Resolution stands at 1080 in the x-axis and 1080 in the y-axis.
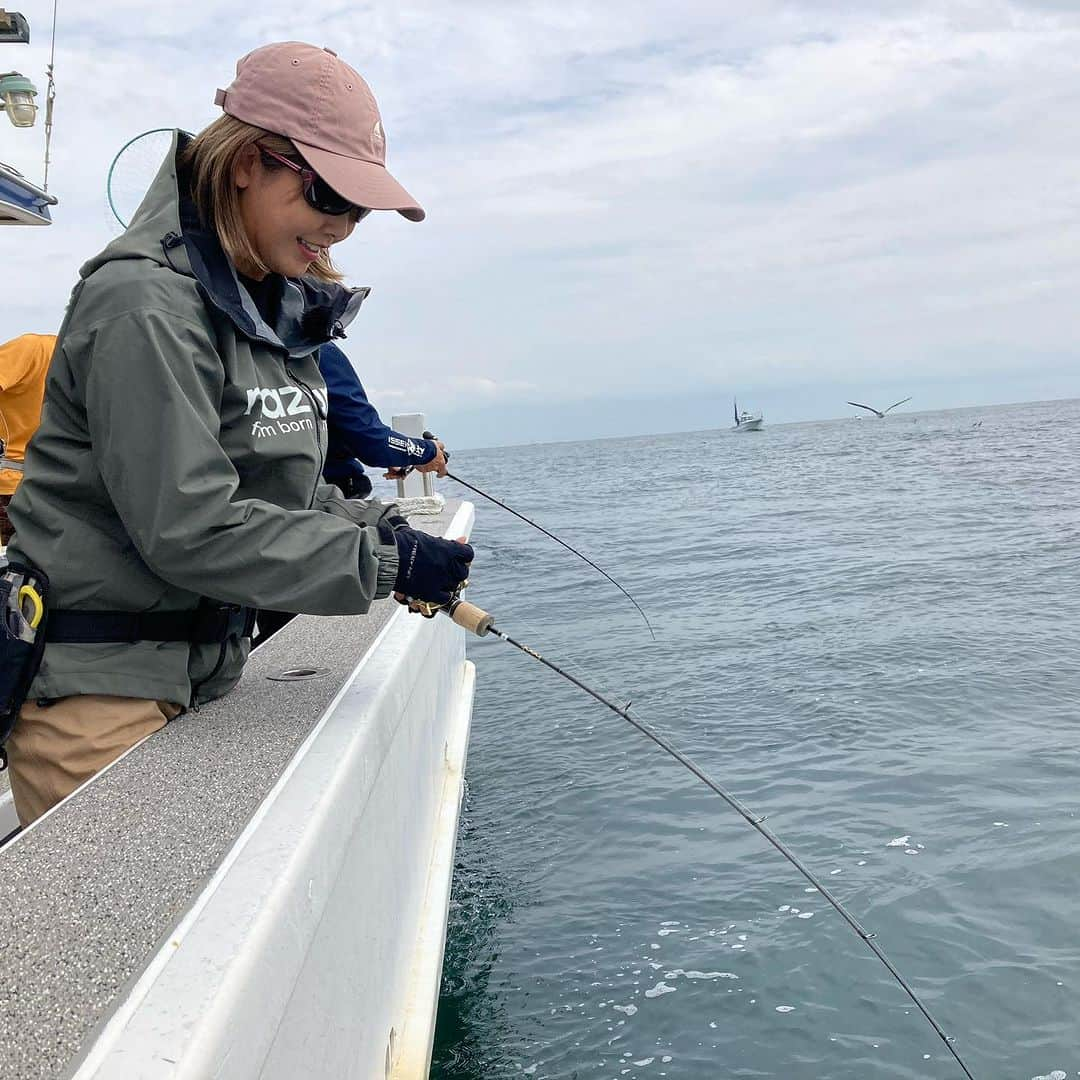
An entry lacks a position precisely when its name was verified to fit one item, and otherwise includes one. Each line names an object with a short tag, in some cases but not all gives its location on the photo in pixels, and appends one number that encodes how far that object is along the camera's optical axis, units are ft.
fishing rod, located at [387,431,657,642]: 15.30
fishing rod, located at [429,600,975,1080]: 6.71
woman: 5.34
